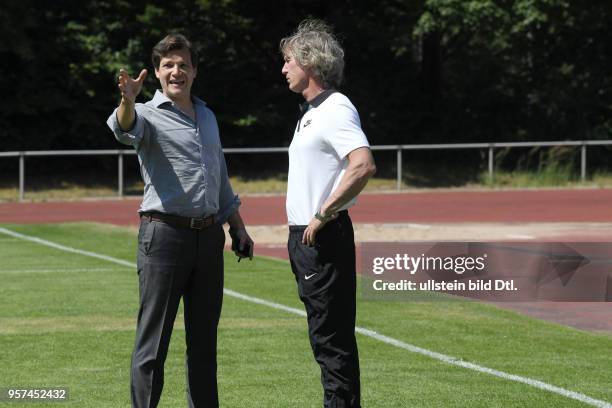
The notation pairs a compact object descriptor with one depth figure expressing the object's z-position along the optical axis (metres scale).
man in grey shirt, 12.76
